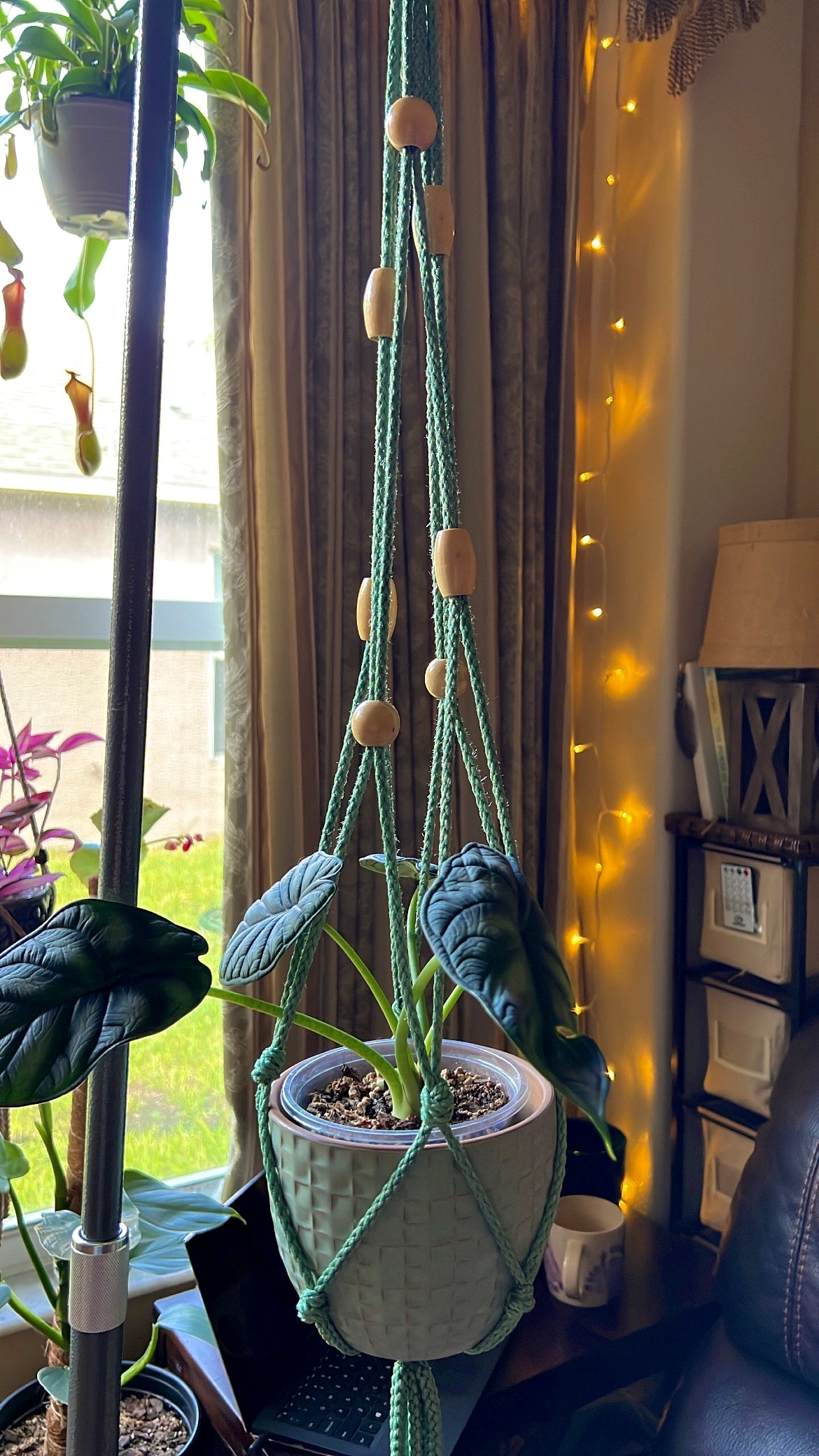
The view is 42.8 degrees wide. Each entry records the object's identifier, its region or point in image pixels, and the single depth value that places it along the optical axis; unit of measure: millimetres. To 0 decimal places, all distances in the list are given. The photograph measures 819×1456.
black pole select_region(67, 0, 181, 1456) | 368
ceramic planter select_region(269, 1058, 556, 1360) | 498
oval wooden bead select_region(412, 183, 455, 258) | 590
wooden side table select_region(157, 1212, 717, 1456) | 1301
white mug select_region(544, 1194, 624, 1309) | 1484
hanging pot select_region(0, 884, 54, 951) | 1126
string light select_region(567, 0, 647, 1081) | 1996
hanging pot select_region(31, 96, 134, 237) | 1093
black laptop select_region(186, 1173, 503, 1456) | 1130
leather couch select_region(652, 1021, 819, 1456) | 1223
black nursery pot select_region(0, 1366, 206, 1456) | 1230
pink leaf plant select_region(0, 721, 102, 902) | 1142
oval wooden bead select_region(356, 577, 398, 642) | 648
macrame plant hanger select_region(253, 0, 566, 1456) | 524
